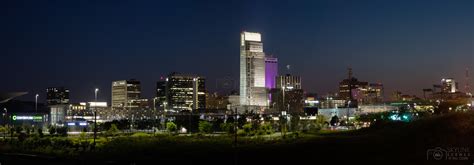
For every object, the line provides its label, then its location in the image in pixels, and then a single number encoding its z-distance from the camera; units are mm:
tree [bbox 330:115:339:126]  128175
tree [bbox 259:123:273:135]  79606
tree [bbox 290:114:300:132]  94000
